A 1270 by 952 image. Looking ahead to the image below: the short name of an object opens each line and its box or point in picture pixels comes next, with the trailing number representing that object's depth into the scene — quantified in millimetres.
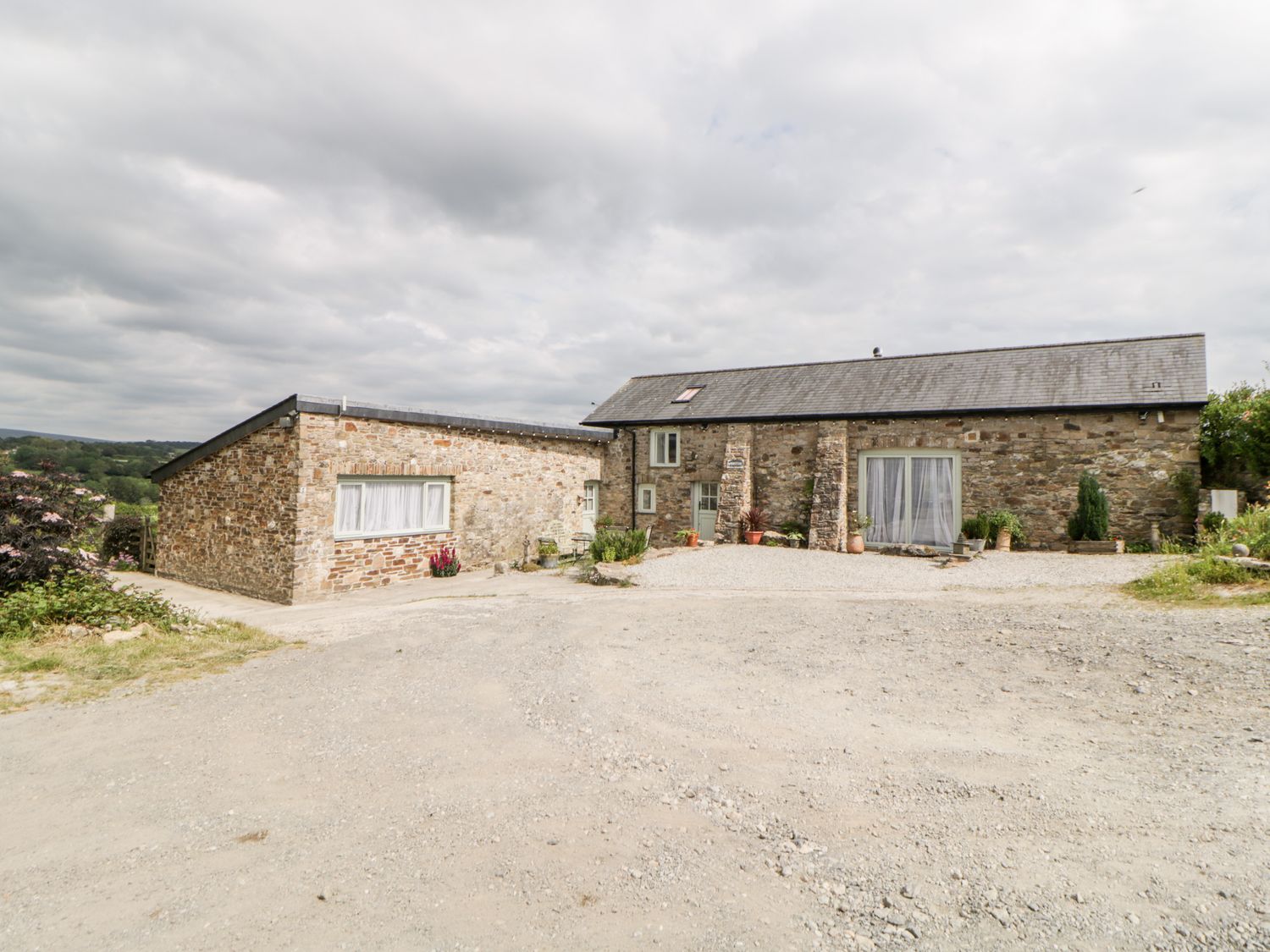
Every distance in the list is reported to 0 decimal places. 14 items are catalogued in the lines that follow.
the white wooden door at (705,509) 19406
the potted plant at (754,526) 17469
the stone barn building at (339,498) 12430
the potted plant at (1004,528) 15367
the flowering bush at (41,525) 8828
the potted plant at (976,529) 15617
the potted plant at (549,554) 16703
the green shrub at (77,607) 7930
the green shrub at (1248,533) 9773
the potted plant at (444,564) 15180
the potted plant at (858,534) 16156
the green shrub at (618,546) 15336
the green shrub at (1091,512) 14477
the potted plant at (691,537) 17984
